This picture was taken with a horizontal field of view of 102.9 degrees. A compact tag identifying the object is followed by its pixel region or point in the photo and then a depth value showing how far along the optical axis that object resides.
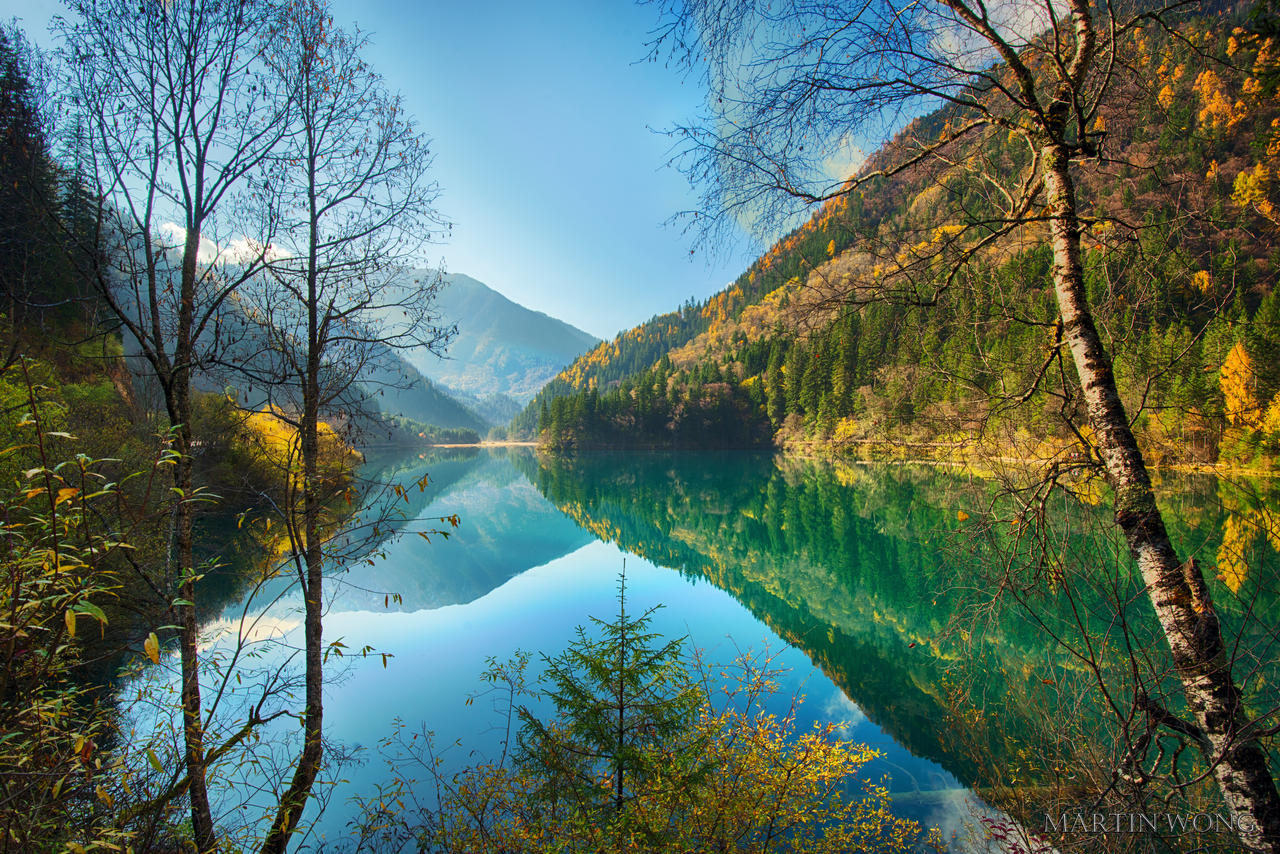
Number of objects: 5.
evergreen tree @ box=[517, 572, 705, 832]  4.40
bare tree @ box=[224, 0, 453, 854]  5.09
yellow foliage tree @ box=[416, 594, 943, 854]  4.18
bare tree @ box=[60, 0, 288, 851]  3.77
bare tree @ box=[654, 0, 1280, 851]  2.07
